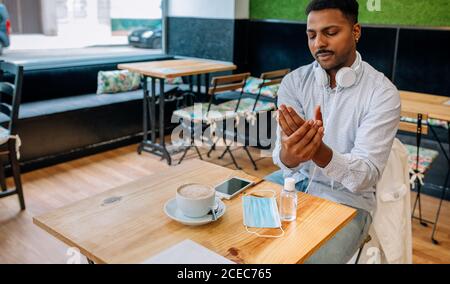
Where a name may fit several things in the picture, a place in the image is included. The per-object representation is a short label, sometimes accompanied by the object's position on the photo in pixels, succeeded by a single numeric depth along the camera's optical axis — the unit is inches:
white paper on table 40.5
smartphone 54.6
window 191.6
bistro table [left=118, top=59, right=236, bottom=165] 159.4
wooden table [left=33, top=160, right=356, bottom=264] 42.1
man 58.7
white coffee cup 47.1
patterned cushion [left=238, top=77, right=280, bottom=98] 187.9
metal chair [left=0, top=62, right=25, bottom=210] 117.6
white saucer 46.6
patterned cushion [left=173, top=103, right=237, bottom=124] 150.2
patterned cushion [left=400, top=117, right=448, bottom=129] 146.7
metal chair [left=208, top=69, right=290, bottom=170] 159.8
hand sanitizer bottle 49.8
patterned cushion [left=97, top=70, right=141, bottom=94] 189.0
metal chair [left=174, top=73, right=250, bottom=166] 147.4
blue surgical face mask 47.8
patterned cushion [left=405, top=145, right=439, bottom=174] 111.0
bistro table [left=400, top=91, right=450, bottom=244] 102.3
